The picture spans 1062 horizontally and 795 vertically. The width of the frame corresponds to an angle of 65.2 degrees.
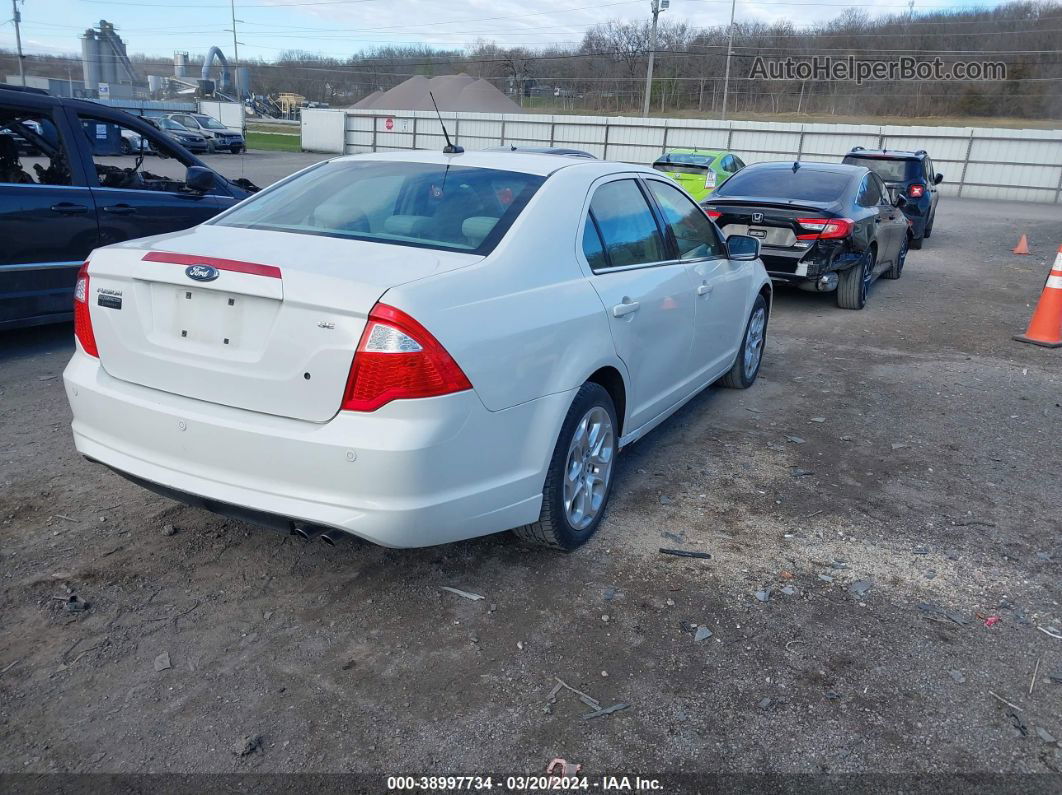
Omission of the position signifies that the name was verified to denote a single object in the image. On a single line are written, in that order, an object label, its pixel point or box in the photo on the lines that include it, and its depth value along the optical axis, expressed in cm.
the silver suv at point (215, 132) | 3444
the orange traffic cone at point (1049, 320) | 807
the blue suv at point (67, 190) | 584
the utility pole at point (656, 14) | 4625
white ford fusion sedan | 269
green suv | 1556
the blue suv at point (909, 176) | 1497
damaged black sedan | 866
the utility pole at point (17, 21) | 5628
